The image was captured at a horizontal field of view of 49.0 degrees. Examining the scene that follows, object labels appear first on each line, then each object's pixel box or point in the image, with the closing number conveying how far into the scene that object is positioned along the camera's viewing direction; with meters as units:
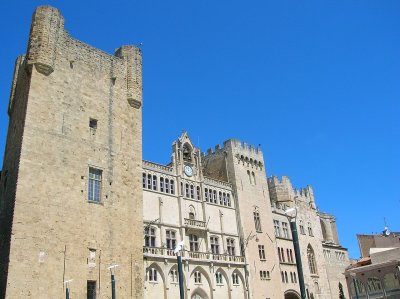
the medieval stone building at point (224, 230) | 39.12
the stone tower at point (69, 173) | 26.14
